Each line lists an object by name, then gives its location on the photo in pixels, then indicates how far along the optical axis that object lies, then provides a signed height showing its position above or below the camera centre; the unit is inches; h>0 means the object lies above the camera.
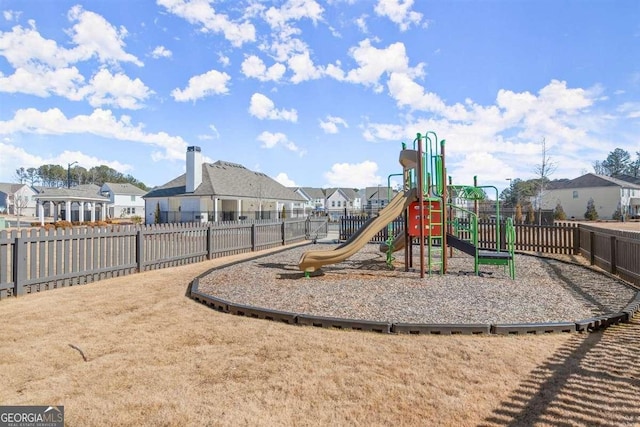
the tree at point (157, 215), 1301.7 +2.3
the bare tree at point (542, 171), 1330.0 +153.1
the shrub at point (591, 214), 1840.8 -6.9
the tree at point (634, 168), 3169.3 +385.8
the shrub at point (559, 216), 1733.3 -14.6
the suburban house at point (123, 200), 2252.7 +100.5
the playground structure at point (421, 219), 348.5 -5.4
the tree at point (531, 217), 1092.7 -11.8
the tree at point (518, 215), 1053.0 -5.4
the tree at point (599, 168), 3319.4 +402.9
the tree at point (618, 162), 3233.3 +445.4
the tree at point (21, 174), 3775.1 +437.4
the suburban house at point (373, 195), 3164.9 +177.4
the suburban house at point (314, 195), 3198.8 +177.8
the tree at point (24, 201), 2328.4 +99.2
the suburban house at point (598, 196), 1998.0 +93.7
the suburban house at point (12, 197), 2524.6 +134.5
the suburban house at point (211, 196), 1248.8 +70.9
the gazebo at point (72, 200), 1428.4 +67.2
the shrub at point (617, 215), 1871.4 -12.8
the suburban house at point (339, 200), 3208.7 +126.0
